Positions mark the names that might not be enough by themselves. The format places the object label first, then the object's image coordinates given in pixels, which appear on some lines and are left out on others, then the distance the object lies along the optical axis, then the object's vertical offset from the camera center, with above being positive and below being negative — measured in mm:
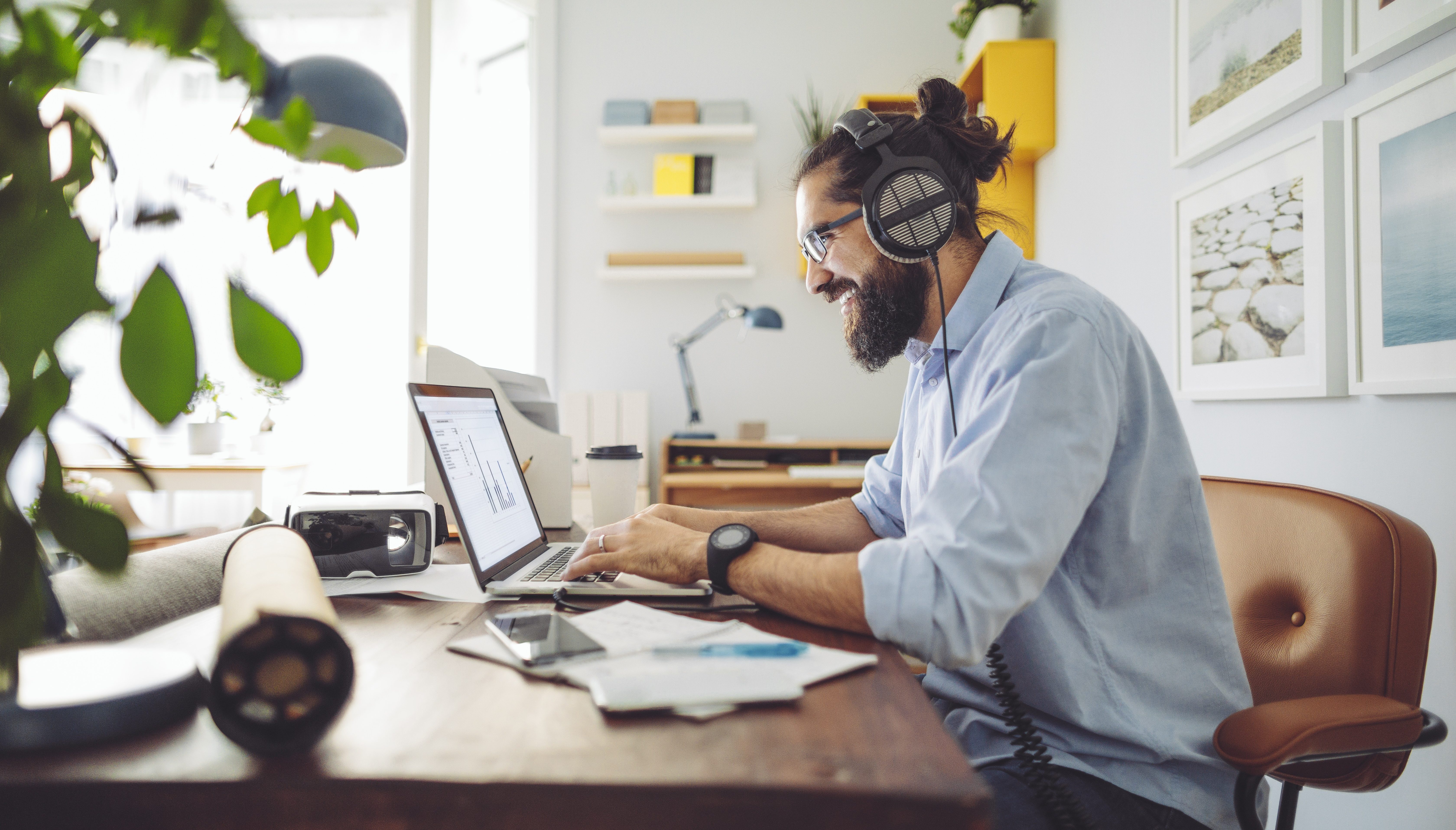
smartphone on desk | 681 -198
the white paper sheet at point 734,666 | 650 -206
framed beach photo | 1463 +747
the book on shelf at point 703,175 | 3562 +1108
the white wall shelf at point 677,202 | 3502 +969
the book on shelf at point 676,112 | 3518 +1372
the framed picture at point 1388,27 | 1188 +631
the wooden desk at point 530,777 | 458 -211
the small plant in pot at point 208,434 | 2836 -45
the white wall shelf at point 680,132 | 3506 +1281
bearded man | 749 -152
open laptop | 966 -114
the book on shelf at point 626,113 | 3518 +1367
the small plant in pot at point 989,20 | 2902 +1493
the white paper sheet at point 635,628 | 734 -202
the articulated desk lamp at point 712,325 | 3064 +385
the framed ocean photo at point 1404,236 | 1186 +300
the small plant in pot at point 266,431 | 3080 -39
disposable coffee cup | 1487 -109
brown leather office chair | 816 -263
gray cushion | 849 -211
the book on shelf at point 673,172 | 3520 +1107
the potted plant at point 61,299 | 262 +41
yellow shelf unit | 2848 +1198
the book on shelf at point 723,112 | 3529 +1378
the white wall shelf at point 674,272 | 3520 +665
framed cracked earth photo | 1433 +302
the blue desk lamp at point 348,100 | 1018 +433
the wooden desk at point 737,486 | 2961 -238
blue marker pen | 708 -203
